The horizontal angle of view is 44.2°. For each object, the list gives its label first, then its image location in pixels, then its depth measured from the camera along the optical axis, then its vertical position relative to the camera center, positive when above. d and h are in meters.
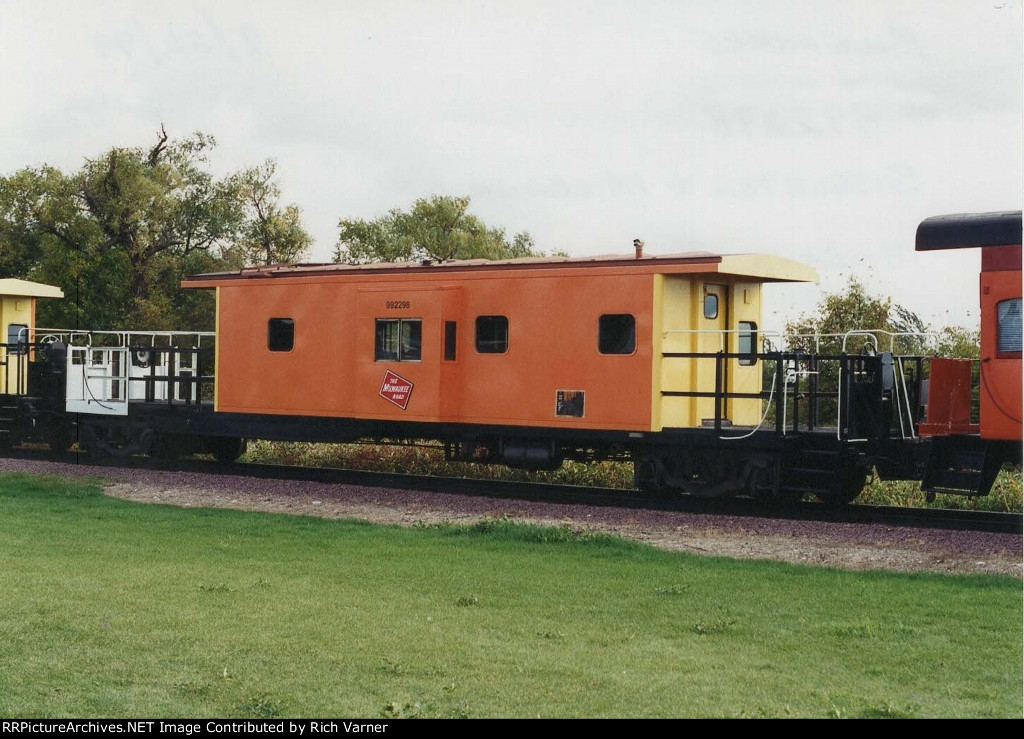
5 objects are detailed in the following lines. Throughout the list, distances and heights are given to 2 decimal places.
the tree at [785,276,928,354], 20.45 +1.09
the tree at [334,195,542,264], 30.38 +3.53
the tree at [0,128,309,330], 30.45 +3.68
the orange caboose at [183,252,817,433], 15.23 +0.54
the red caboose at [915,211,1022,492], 12.66 +0.42
